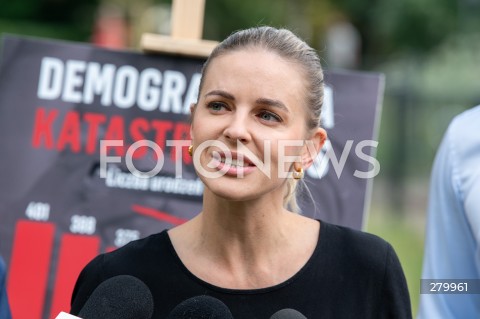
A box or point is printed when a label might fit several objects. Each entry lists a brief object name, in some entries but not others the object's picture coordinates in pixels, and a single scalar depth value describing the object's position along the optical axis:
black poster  9.28
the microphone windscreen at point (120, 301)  5.25
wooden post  9.34
